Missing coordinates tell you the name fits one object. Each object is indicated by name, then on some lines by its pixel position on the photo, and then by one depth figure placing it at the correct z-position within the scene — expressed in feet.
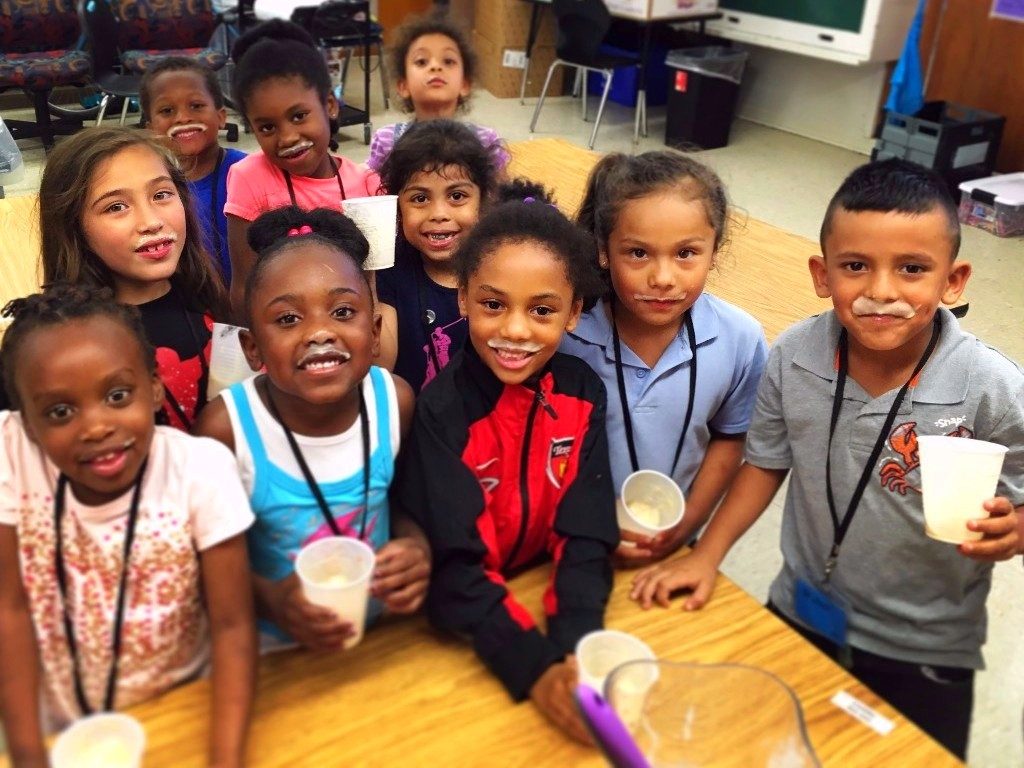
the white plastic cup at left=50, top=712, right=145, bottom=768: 2.19
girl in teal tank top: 3.44
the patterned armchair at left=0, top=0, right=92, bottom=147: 16.93
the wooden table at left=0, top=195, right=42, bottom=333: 7.03
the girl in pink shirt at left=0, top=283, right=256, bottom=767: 2.78
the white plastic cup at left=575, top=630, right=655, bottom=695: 2.84
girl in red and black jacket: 3.50
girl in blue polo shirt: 4.57
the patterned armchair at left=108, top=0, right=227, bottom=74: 18.37
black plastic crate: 15.60
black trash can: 18.93
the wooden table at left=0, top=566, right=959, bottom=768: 2.89
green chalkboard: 16.98
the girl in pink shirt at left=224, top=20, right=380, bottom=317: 6.55
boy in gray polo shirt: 3.87
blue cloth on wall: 16.28
